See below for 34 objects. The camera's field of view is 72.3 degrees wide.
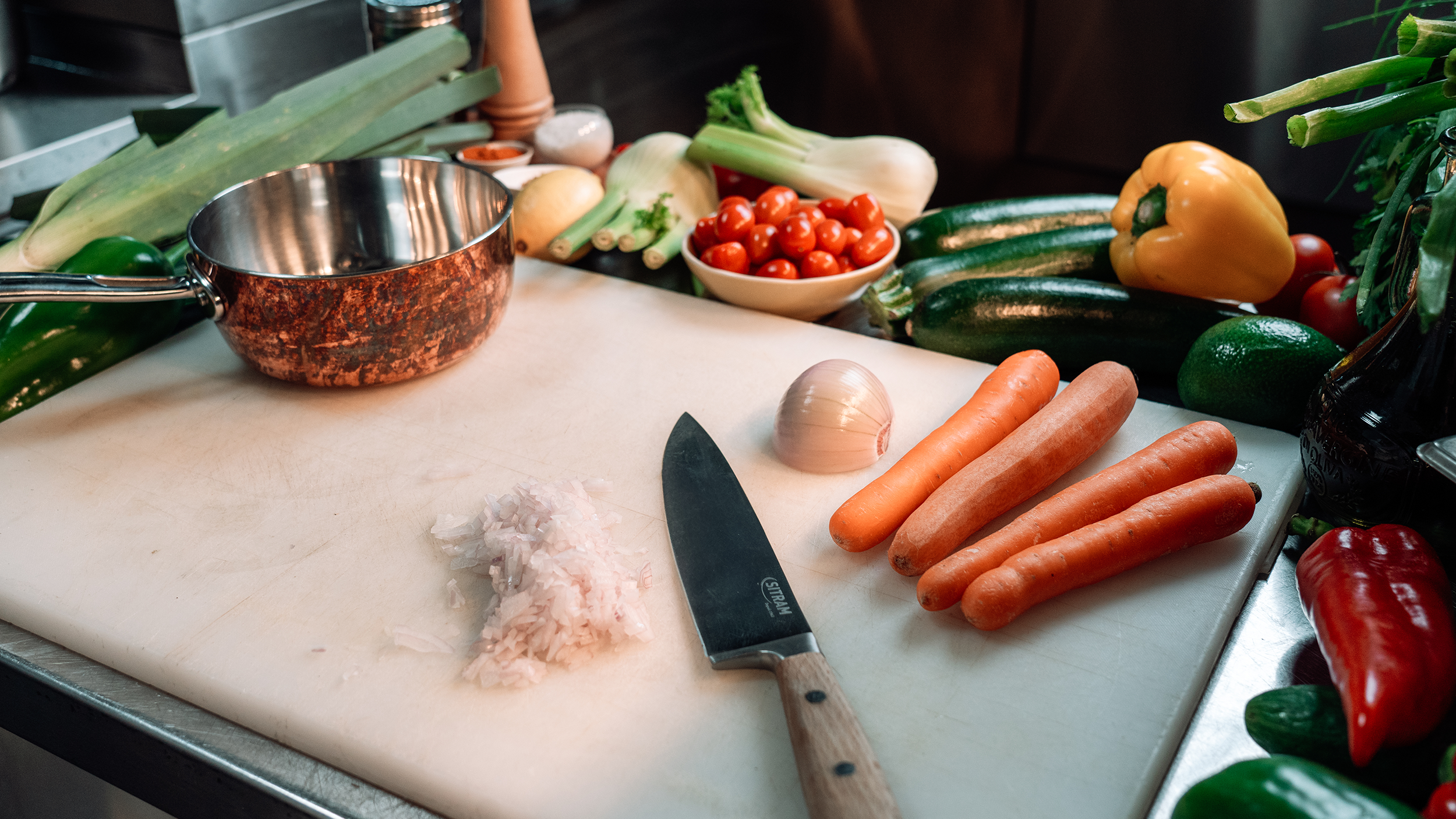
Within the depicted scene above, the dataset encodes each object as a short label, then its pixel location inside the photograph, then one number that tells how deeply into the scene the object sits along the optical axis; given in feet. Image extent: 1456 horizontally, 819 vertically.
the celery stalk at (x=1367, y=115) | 3.07
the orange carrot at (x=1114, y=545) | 2.79
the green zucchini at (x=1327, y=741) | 2.20
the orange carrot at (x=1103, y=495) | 2.89
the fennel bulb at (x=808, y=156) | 5.41
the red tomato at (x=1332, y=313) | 3.96
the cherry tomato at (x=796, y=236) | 4.57
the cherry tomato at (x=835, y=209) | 4.92
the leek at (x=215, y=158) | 4.71
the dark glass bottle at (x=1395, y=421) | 2.75
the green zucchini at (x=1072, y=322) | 4.17
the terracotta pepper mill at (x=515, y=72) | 6.32
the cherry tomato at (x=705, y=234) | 4.84
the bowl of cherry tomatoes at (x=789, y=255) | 4.57
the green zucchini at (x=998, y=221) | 5.09
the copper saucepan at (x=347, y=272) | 3.74
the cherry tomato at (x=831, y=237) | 4.62
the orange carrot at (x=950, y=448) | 3.13
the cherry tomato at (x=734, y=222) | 4.69
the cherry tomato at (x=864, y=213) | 4.83
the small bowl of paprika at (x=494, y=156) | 6.08
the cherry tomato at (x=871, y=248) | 4.68
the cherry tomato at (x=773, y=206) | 4.76
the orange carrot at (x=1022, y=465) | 3.05
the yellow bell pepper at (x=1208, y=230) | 4.06
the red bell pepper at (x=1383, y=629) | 2.16
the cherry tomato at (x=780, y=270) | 4.56
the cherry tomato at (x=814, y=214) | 4.73
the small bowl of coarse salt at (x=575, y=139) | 6.16
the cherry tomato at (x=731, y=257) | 4.61
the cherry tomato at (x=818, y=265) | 4.56
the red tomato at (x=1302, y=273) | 4.39
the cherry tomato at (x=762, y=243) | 4.62
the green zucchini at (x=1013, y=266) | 4.63
